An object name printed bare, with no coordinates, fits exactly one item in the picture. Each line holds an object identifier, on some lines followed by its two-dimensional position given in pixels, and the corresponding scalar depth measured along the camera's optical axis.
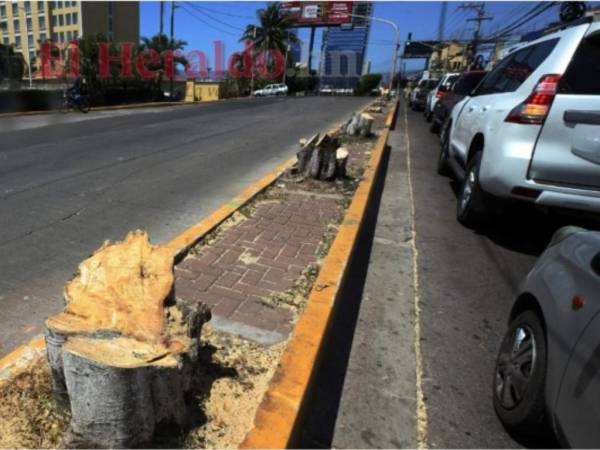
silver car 1.68
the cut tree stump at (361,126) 11.87
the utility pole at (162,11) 35.72
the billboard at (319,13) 68.19
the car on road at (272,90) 49.59
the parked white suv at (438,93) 12.90
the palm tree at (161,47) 35.88
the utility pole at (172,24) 36.11
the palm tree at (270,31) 56.28
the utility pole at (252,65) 49.87
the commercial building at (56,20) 74.62
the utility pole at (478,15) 41.94
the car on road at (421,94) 24.42
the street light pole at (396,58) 31.82
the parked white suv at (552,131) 3.77
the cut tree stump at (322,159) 6.70
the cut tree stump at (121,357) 1.71
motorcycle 19.23
